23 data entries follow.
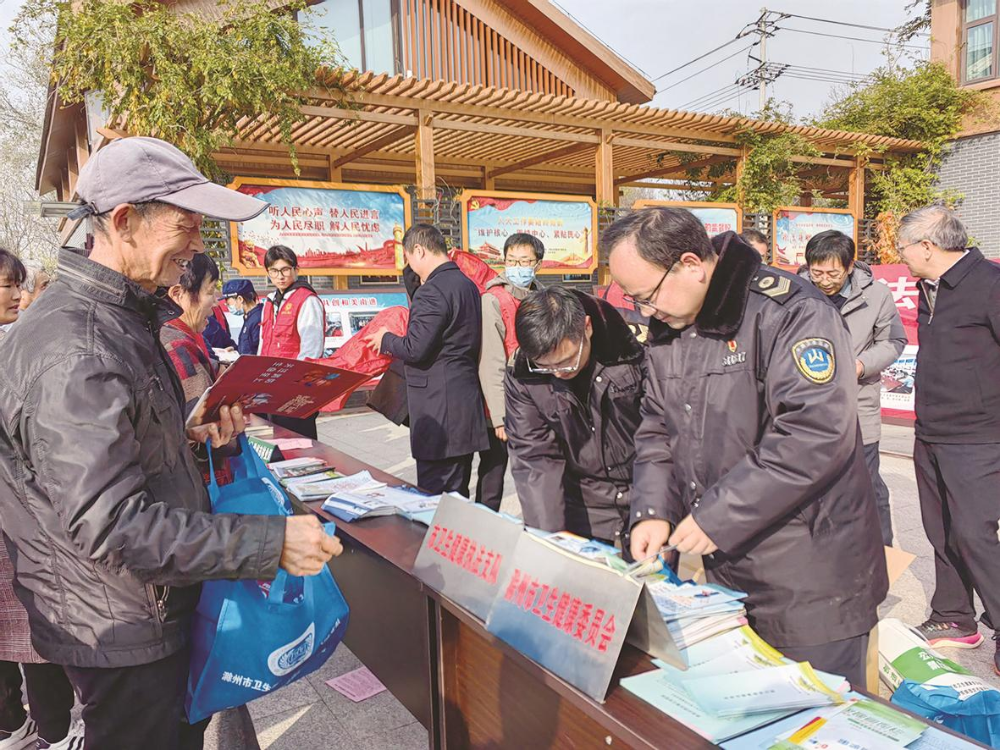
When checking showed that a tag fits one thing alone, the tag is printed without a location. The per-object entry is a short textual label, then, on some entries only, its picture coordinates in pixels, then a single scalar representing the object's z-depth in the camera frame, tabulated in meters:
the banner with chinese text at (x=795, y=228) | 11.09
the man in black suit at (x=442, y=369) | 3.36
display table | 1.21
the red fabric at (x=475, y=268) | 4.32
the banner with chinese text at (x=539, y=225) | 8.95
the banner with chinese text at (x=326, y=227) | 7.59
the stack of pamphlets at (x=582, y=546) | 1.38
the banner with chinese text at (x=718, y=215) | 10.51
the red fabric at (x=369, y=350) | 3.50
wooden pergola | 8.24
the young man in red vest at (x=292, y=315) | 4.17
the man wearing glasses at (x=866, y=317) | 3.17
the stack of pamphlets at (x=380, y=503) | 2.34
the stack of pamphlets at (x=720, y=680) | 1.10
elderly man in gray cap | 1.12
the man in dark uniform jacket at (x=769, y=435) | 1.43
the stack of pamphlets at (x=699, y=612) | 1.36
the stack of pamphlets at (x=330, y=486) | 2.63
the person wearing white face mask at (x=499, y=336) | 3.59
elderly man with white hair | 2.61
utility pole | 27.68
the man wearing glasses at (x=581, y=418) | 2.12
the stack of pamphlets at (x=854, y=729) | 1.03
